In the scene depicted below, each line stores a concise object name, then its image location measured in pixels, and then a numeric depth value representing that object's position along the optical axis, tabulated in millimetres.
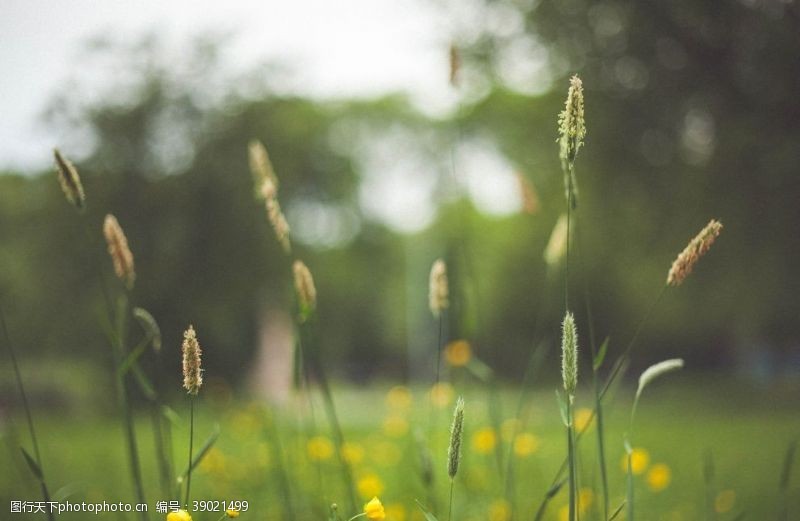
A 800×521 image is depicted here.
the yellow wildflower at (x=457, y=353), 2898
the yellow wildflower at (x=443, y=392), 3448
